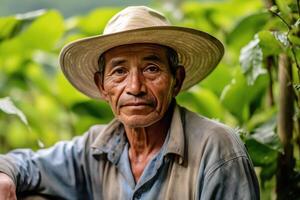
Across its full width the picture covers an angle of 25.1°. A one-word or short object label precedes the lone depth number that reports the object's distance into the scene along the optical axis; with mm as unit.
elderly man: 1811
